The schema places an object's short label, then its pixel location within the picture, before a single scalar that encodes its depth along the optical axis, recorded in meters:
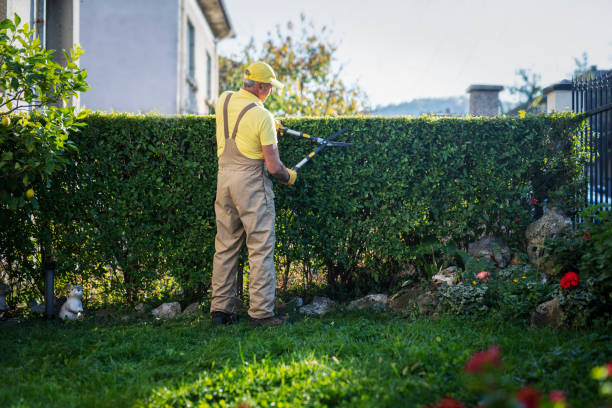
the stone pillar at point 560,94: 8.36
